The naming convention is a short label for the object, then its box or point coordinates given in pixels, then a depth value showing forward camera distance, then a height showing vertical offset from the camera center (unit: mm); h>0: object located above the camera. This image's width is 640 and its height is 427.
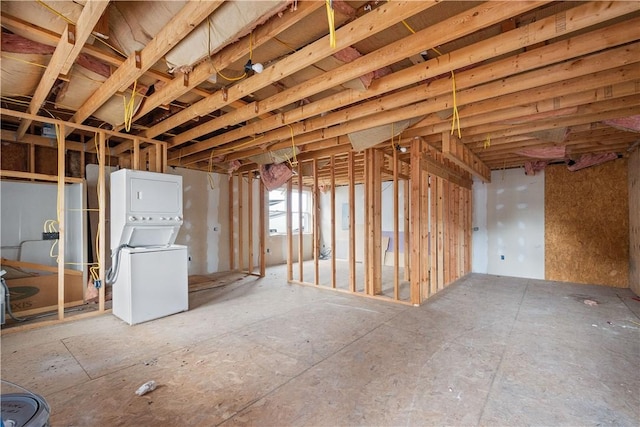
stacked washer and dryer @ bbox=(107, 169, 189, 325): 3373 -411
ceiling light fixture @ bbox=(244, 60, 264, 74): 2123 +1064
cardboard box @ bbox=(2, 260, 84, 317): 3523 -938
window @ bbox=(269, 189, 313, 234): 9284 +113
